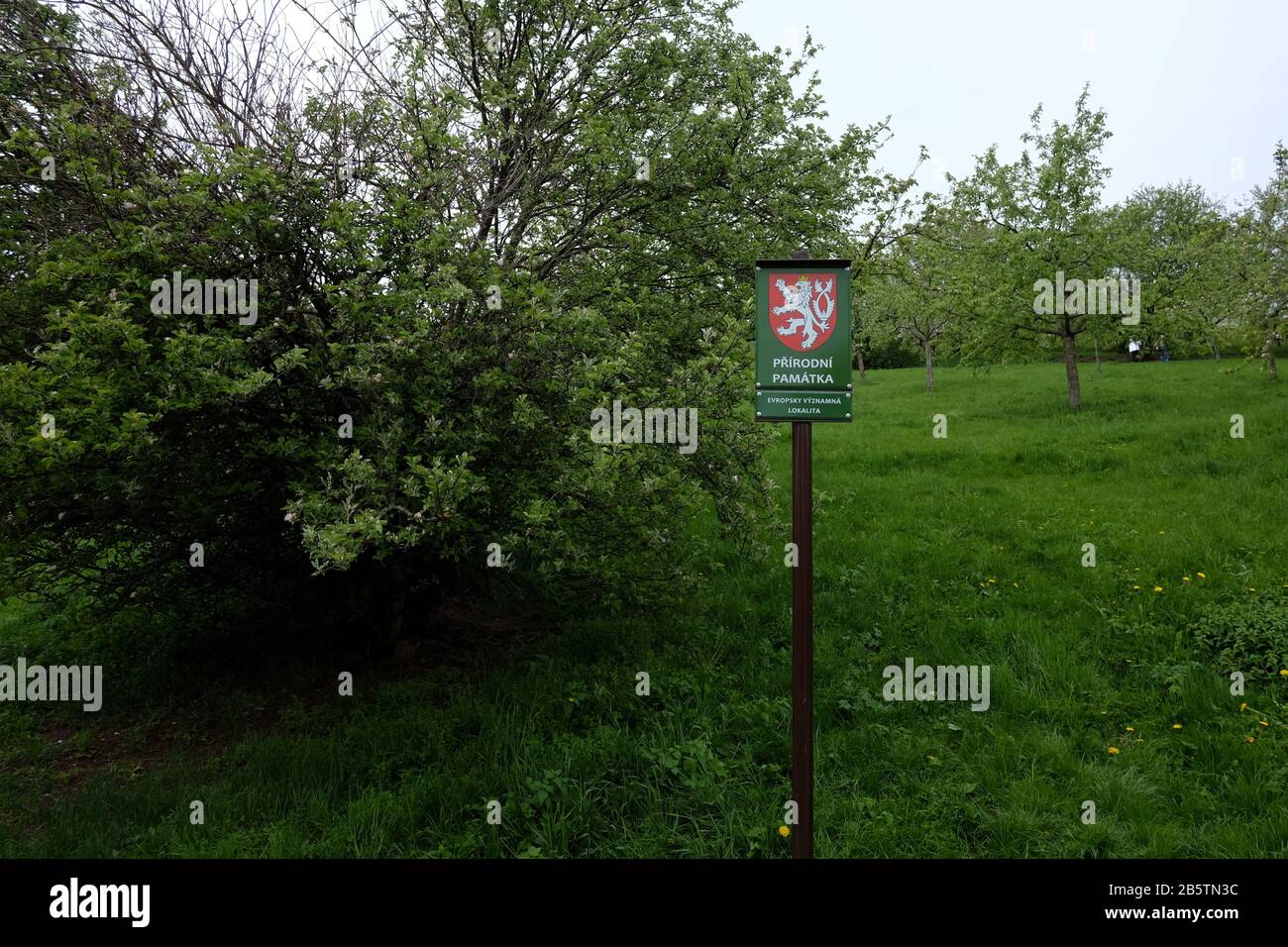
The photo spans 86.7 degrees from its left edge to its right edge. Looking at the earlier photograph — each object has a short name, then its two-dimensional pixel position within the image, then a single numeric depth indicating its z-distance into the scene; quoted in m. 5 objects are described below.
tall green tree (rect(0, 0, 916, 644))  4.52
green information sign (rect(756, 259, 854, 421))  3.64
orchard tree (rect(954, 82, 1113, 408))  18.98
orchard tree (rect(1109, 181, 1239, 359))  18.53
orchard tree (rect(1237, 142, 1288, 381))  12.05
